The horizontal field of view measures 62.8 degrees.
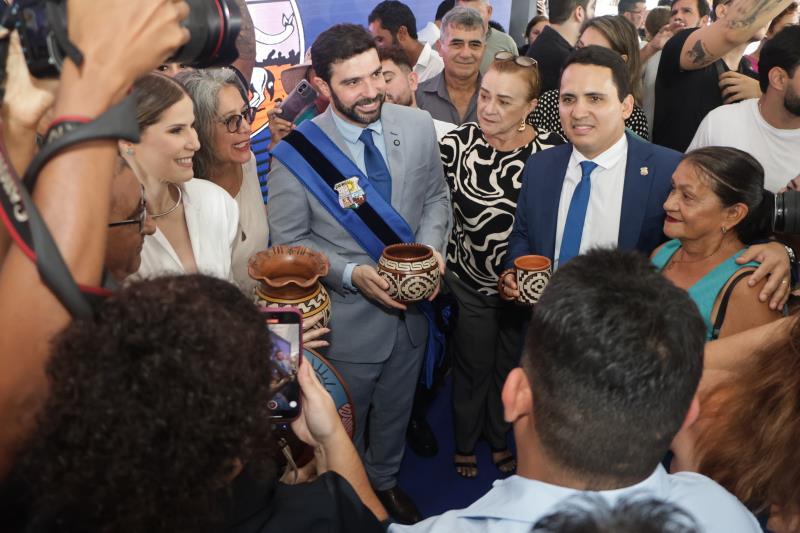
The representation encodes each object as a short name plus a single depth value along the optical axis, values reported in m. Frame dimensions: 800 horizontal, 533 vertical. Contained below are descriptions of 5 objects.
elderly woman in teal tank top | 1.94
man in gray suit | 2.37
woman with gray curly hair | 2.36
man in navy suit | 2.24
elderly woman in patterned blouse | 2.55
